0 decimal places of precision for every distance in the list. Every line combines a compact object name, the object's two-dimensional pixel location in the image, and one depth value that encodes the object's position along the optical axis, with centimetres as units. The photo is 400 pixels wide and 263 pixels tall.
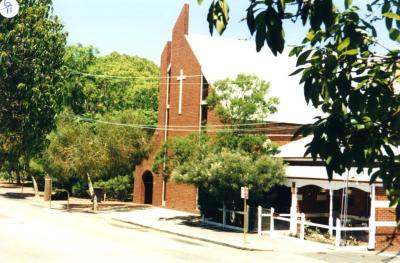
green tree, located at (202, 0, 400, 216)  334
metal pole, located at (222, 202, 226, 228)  3155
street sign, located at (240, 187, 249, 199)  2431
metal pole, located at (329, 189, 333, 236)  2404
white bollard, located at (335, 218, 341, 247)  2345
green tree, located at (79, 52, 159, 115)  5966
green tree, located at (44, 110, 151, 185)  3728
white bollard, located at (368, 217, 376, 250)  2370
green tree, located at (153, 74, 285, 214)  2788
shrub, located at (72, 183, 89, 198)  5266
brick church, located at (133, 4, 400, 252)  3012
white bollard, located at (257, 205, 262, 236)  2817
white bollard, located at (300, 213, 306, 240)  2570
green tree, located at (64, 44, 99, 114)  5856
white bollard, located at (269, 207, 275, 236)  2773
